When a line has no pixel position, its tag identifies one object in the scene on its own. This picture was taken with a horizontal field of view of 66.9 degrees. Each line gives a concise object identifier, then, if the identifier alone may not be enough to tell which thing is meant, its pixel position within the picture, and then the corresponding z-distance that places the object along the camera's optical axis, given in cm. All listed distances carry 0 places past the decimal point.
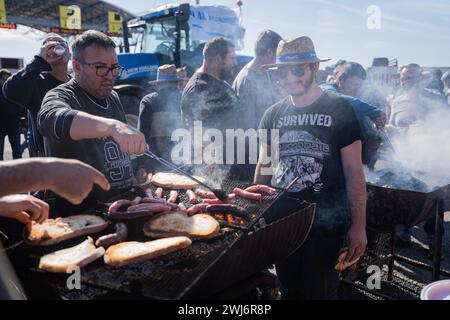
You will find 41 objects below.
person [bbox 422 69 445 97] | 724
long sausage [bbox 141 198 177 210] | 250
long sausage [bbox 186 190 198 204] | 279
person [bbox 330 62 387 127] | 501
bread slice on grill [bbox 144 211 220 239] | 208
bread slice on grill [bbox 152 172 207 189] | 316
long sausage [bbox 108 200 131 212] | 232
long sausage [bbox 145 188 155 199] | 270
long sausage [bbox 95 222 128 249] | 188
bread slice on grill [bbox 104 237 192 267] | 171
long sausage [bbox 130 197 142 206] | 243
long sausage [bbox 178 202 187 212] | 251
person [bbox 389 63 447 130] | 639
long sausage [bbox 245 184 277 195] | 278
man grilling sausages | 256
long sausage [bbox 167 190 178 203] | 274
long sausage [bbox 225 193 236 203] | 273
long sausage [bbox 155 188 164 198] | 286
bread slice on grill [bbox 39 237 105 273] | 161
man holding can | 380
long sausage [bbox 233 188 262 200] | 273
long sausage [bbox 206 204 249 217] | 239
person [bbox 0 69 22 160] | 801
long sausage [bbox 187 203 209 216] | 247
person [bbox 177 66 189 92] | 663
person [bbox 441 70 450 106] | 790
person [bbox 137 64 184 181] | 486
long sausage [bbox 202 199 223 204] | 271
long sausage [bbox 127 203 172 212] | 232
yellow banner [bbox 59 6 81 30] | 1980
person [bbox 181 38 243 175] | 417
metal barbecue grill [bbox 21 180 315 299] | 152
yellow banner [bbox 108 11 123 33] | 2084
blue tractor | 946
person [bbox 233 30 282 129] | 479
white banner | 1073
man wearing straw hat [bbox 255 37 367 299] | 259
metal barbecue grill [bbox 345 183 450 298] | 344
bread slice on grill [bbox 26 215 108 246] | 189
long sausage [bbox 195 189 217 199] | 283
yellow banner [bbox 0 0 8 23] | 1753
